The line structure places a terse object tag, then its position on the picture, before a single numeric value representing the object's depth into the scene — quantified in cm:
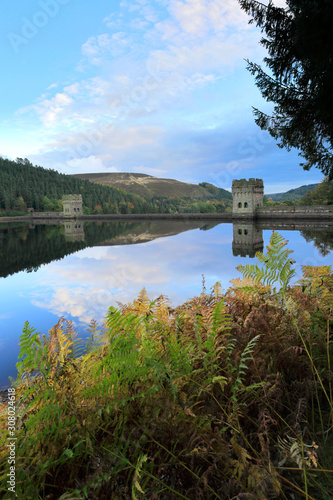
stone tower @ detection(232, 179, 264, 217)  6188
